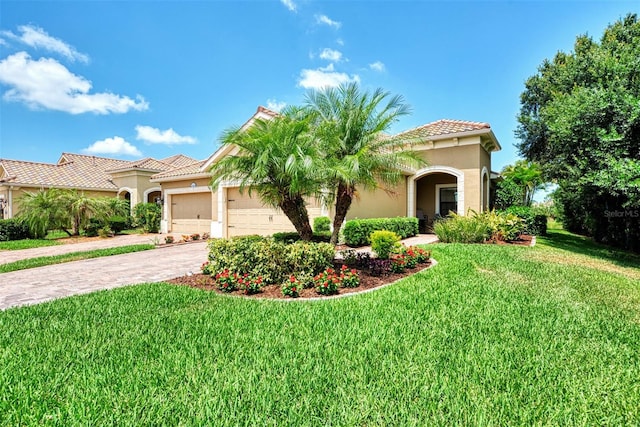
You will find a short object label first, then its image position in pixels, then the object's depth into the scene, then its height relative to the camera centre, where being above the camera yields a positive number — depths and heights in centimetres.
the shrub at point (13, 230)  1709 -89
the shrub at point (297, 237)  928 -69
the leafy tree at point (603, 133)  1026 +304
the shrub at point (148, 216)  2150 -10
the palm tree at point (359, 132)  768 +206
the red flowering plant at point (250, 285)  639 -143
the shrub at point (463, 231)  1223 -57
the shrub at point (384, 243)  822 -71
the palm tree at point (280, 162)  680 +118
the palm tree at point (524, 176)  1848 +243
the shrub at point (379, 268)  744 -124
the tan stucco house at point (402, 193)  1527 +128
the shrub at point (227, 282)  663 -142
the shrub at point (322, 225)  1308 -39
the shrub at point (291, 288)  612 -142
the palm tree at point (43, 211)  1714 +16
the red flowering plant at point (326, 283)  615 -134
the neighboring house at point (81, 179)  2350 +280
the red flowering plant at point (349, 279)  654 -133
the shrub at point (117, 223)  1937 -54
